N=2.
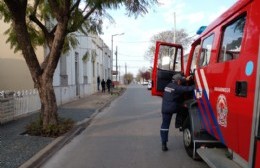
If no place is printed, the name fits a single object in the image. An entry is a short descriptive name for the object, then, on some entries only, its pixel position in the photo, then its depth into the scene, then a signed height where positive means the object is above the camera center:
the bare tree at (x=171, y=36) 32.56 +6.39
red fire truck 2.46 -0.23
